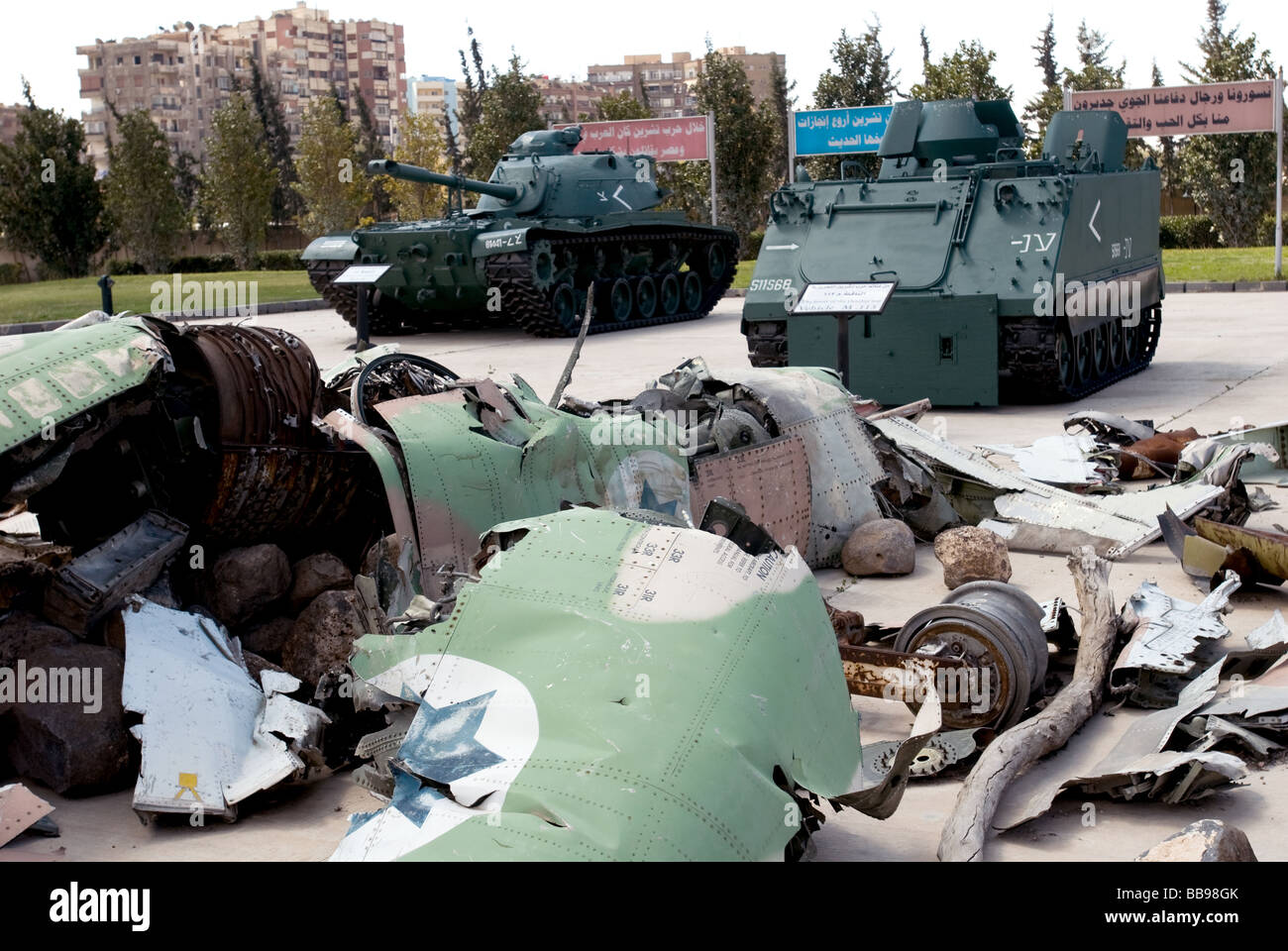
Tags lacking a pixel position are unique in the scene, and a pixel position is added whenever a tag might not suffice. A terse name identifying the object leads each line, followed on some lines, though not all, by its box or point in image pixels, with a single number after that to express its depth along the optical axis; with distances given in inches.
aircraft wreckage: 144.1
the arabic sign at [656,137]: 1126.0
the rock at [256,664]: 223.0
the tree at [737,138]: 1534.2
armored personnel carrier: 510.0
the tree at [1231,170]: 1405.0
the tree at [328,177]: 1612.9
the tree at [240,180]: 1630.2
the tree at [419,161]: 1555.6
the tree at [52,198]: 1658.5
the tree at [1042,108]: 1553.6
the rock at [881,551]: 313.7
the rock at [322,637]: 229.9
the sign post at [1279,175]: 914.1
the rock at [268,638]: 237.5
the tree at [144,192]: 1620.3
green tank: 790.5
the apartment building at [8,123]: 4719.5
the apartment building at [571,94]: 4360.2
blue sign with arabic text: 1050.7
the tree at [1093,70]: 1772.9
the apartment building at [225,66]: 4409.5
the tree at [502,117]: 1617.9
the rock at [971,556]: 290.7
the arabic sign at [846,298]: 467.5
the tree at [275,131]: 2544.3
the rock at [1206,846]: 150.2
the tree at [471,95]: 2346.2
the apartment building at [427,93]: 5311.5
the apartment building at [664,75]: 4972.9
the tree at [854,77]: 1704.0
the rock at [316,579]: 242.5
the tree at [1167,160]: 1828.2
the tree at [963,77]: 1439.5
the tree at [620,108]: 1549.0
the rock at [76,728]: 198.4
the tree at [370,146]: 2231.7
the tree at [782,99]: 2174.0
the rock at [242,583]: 234.7
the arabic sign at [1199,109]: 935.0
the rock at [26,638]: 209.2
